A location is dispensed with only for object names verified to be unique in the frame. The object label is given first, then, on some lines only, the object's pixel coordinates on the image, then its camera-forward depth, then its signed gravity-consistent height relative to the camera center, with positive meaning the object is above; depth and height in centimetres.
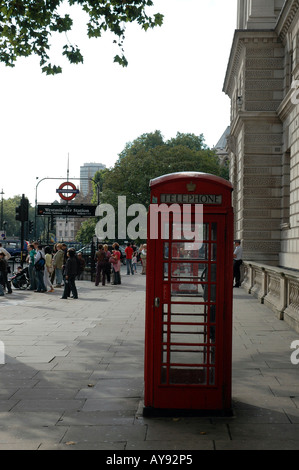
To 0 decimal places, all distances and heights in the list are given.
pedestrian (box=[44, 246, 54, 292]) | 2070 -60
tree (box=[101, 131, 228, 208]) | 5300 +674
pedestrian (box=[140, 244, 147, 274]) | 2914 -41
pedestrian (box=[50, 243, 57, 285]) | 2389 -114
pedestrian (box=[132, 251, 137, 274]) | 3569 -73
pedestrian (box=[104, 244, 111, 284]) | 2416 -62
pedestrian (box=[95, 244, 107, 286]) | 2377 -73
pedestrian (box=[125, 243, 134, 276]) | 3163 -45
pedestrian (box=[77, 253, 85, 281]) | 2129 -59
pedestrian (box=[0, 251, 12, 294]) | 1883 -82
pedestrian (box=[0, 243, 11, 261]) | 1960 -28
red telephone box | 581 -48
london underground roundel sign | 3034 +264
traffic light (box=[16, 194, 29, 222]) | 2403 +134
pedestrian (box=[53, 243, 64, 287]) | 2155 -64
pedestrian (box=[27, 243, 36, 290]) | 2067 -80
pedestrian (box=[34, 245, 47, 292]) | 1992 -72
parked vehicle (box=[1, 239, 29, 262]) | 5464 -13
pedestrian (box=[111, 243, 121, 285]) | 2433 -75
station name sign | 2877 +166
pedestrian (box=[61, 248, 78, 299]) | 1750 -80
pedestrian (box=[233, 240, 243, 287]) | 2245 -53
